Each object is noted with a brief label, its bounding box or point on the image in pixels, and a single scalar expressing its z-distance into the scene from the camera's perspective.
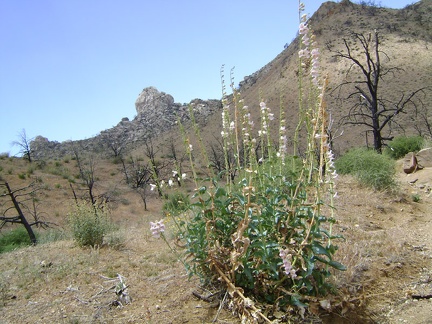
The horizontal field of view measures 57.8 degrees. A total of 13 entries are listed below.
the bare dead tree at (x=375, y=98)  14.11
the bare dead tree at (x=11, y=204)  27.36
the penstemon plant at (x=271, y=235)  2.95
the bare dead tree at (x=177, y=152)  46.03
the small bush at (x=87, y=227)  7.26
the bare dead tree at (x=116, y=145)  46.75
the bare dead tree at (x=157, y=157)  33.25
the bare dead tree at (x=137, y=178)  33.11
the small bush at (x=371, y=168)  8.61
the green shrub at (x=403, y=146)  15.33
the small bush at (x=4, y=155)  40.29
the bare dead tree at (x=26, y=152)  37.43
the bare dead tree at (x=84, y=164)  40.79
